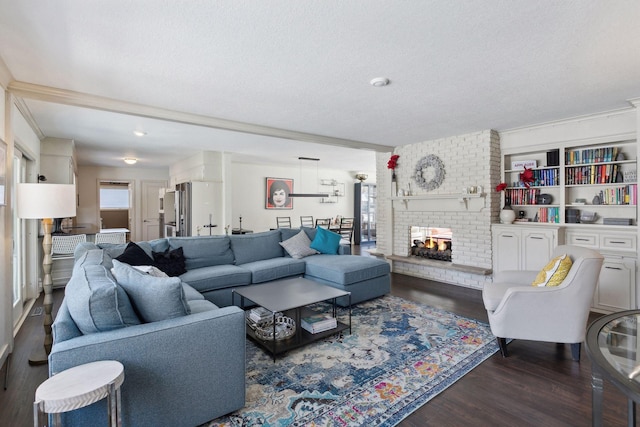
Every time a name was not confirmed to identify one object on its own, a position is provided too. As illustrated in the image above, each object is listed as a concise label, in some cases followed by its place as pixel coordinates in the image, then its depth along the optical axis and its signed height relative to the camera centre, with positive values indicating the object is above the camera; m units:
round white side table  1.27 -0.72
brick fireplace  4.78 +0.06
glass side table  1.14 -0.61
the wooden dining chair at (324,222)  9.40 -0.27
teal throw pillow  4.98 -0.46
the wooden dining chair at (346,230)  8.41 -0.46
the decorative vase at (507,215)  4.61 -0.06
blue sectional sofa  1.59 -0.68
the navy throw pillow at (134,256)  3.38 -0.45
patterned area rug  1.99 -1.23
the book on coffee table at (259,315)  3.03 -0.98
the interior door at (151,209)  9.04 +0.16
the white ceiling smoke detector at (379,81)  2.80 +1.17
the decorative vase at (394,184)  6.04 +0.53
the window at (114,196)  10.43 +0.63
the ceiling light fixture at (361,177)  10.30 +1.15
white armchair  2.53 -0.79
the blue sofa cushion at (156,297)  1.87 -0.49
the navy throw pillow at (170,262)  3.71 -0.56
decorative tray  2.87 -1.06
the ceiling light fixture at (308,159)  7.56 +1.29
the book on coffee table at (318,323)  2.98 -1.05
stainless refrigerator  6.49 +0.11
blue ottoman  3.97 -0.80
